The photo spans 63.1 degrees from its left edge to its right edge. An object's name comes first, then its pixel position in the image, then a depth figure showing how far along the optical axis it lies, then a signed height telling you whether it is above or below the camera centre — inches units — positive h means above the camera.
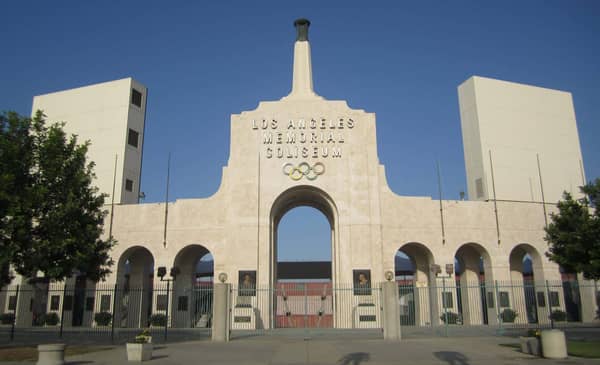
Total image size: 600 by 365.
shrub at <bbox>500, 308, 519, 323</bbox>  1529.3 -57.3
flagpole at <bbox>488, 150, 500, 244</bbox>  1612.9 +290.7
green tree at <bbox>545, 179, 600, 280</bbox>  1039.6 +130.7
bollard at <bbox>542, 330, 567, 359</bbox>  718.5 -69.3
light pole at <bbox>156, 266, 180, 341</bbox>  1117.6 +63.1
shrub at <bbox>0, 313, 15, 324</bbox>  1581.0 -60.0
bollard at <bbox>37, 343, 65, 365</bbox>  644.7 -70.3
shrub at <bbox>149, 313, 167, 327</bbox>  1509.6 -62.9
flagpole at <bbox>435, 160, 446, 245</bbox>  1577.3 +243.1
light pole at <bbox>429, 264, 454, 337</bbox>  1432.1 +82.2
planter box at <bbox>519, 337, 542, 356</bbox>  748.0 -73.7
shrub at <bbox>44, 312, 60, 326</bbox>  1567.4 -63.4
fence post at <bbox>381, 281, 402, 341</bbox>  1022.4 -33.0
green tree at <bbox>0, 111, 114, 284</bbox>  881.5 +173.1
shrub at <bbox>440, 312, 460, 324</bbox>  1566.6 -61.5
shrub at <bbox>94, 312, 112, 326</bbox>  1524.4 -59.6
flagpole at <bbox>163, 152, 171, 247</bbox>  1578.5 +261.3
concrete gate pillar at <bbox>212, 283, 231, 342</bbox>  1018.1 -26.9
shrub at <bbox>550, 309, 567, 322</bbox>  1558.8 -59.1
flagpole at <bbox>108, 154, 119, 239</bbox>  1626.1 +310.3
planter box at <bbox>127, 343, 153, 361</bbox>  721.0 -75.0
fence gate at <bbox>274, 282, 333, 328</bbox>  1802.4 -44.7
